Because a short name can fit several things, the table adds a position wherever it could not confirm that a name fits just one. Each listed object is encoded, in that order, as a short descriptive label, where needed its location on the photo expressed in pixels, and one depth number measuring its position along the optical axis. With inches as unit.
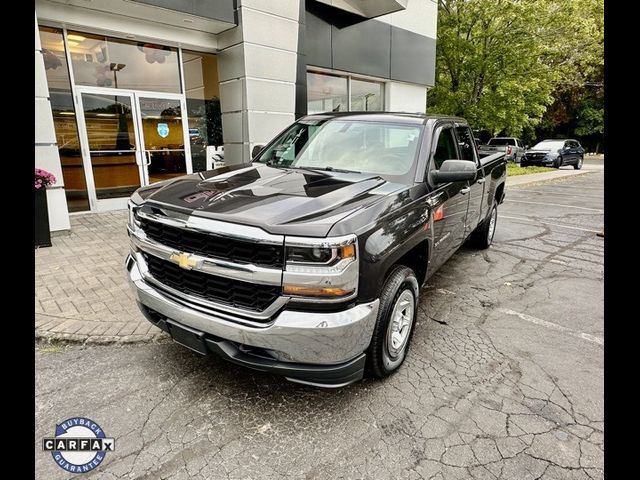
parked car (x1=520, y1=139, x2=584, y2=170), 887.1
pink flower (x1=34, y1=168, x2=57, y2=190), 242.1
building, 306.5
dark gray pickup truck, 89.7
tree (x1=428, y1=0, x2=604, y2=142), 745.0
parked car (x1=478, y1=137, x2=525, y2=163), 963.8
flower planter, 237.3
